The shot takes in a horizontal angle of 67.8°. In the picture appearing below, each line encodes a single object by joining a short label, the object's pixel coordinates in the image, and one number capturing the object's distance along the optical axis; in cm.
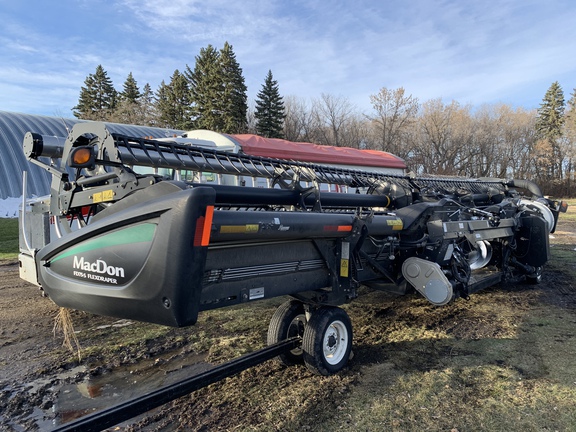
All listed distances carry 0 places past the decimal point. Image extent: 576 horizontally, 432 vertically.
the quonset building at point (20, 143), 1718
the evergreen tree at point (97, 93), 4740
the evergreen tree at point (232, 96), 3812
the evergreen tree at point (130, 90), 4791
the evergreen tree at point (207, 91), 3812
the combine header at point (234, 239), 228
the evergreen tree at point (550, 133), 4869
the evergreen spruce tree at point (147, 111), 4069
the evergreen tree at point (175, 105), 4288
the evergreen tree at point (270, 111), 3941
